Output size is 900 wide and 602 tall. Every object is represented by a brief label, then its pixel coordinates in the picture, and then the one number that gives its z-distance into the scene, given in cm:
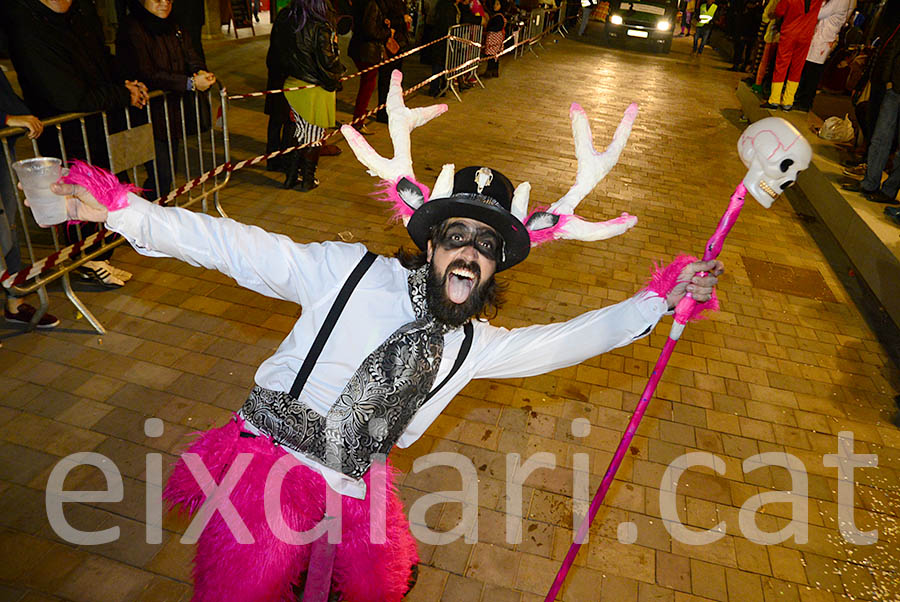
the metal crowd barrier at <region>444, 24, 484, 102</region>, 1212
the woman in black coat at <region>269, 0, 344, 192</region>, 641
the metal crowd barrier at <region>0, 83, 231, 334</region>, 402
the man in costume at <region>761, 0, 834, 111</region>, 1110
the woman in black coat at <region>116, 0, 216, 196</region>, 513
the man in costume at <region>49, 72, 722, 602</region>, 221
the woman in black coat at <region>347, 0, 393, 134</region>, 874
